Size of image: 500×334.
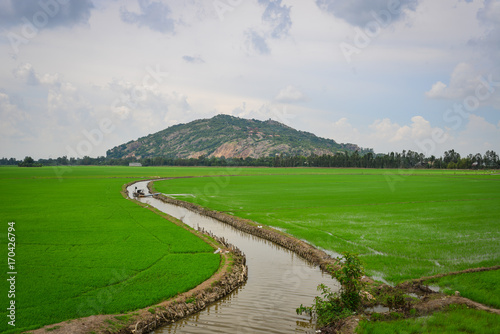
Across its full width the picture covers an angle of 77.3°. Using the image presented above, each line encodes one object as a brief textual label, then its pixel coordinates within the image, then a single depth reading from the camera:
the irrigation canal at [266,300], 13.38
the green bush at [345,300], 13.99
